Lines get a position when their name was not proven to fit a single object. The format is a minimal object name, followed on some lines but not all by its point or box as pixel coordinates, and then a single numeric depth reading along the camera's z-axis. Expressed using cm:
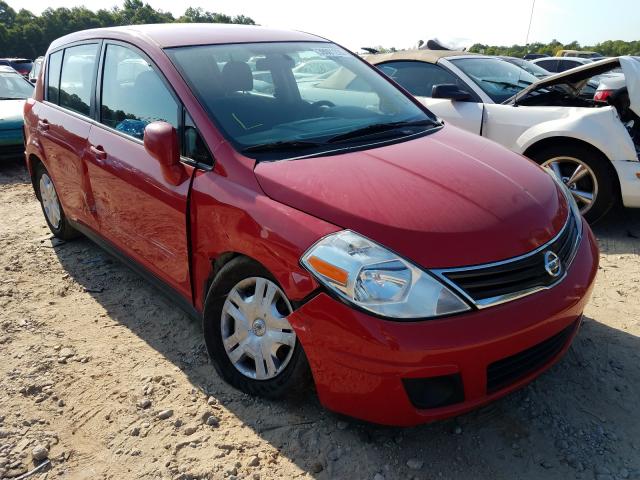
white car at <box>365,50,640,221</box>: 422
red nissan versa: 187
